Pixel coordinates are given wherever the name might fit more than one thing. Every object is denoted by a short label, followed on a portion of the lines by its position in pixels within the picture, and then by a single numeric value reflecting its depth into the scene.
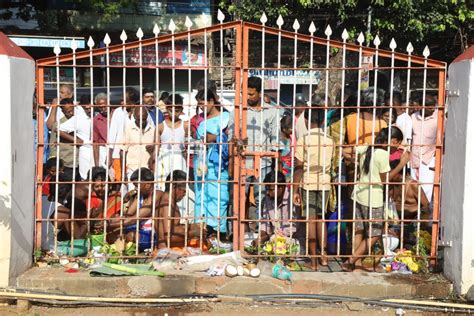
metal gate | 5.38
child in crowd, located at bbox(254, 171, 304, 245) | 5.92
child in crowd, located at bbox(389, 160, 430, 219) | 5.80
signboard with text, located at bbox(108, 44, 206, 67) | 14.77
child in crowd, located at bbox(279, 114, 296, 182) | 5.74
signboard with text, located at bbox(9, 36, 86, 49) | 14.30
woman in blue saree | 5.79
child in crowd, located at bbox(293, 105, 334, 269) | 5.55
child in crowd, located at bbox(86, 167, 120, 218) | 5.86
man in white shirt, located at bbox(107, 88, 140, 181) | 5.81
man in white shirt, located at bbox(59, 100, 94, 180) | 6.07
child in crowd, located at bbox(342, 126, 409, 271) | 5.52
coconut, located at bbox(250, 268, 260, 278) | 5.26
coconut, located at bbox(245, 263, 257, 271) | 5.36
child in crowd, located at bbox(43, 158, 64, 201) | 5.96
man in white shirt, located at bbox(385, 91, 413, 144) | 5.76
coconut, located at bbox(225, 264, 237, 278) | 5.23
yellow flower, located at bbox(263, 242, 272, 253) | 5.66
